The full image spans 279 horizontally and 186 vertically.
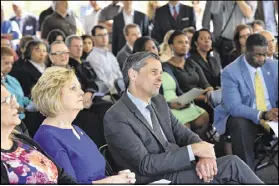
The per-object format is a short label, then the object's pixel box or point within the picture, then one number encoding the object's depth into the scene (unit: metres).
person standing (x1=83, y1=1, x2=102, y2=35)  8.31
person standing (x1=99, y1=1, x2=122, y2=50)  8.21
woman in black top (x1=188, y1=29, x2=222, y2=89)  6.14
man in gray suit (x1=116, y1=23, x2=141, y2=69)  6.88
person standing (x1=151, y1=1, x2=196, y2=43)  7.67
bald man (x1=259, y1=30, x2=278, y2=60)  5.96
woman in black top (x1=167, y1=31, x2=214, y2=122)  5.61
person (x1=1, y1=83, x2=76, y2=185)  2.36
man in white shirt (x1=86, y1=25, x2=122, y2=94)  6.38
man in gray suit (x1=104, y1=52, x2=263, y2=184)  3.16
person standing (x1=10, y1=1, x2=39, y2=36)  8.47
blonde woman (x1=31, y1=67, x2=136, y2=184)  2.83
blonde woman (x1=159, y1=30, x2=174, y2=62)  6.19
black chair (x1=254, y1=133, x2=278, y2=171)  4.92
